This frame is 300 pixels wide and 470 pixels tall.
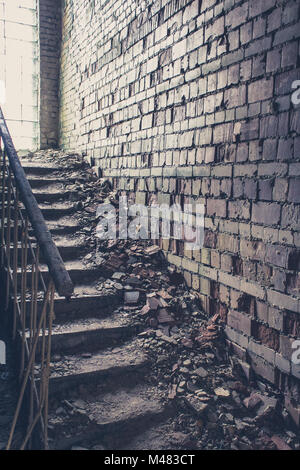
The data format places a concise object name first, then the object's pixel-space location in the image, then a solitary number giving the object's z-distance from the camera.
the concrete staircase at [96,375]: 2.30
